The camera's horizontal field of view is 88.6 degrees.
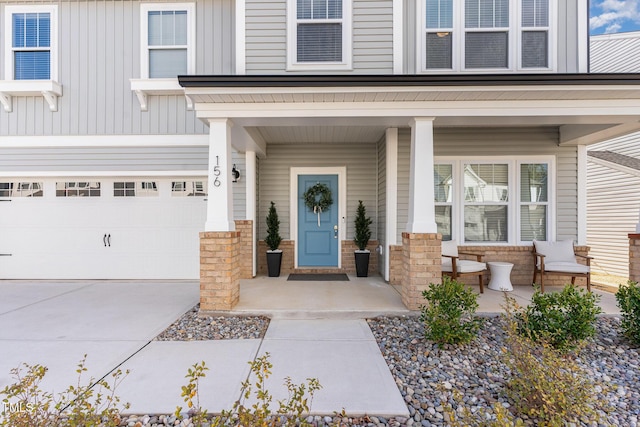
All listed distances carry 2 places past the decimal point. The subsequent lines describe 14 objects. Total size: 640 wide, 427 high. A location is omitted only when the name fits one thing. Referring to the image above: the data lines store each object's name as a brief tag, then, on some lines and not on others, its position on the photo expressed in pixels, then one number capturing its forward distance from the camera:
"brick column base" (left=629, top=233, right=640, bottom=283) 4.84
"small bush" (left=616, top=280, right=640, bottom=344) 3.36
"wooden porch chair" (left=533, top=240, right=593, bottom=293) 5.21
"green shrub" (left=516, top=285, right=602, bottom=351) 3.15
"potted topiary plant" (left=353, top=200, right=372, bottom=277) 6.44
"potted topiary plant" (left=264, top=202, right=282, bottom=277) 6.52
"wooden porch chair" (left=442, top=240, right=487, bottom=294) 5.19
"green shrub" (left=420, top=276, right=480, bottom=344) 3.29
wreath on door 6.82
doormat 6.25
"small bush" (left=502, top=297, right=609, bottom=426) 2.10
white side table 5.48
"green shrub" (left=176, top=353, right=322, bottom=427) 1.68
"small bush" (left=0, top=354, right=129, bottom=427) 1.67
